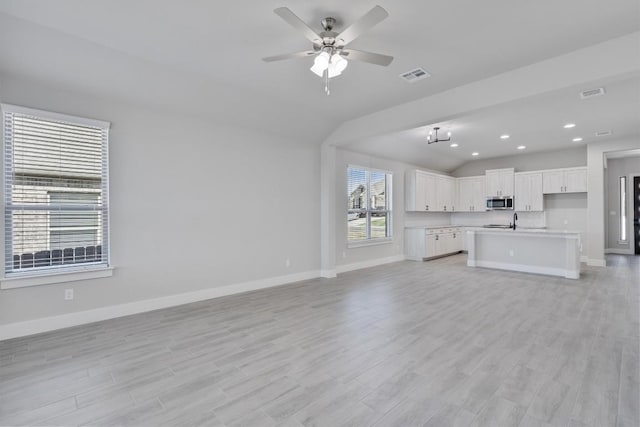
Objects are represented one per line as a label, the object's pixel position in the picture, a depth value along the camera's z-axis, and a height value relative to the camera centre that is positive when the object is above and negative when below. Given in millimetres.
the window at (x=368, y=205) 6973 +234
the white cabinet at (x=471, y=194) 9531 +612
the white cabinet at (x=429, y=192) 8430 +641
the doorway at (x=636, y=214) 8930 -61
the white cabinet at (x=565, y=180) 7785 +855
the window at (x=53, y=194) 3182 +259
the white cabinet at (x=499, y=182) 8867 +929
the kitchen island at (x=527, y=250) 5832 -811
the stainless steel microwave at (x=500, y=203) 8833 +303
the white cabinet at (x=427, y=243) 8055 -808
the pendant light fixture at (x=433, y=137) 6418 +1710
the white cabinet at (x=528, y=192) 8414 +593
